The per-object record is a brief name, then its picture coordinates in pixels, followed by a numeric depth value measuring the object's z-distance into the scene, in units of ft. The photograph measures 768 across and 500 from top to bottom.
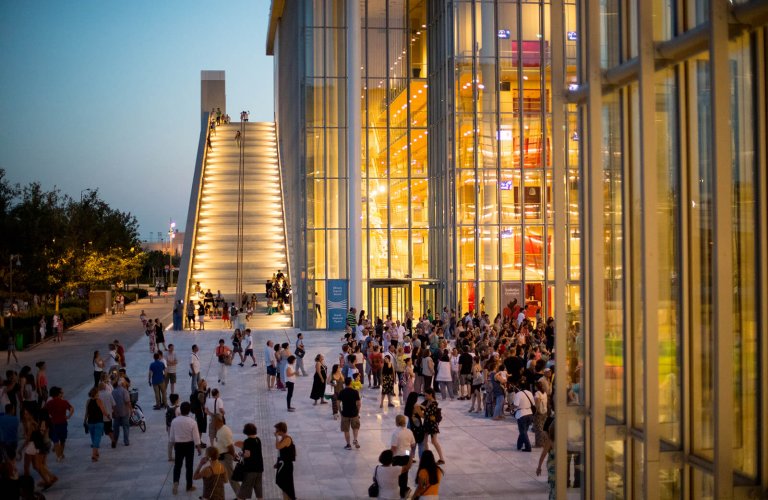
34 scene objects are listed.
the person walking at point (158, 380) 65.36
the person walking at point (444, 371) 69.26
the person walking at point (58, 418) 49.85
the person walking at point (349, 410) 52.03
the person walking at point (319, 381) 66.49
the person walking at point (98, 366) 69.51
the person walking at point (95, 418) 50.49
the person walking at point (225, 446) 40.83
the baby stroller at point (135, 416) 58.90
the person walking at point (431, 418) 46.88
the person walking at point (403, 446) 39.65
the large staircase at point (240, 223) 148.25
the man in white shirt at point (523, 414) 50.88
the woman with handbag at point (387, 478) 36.58
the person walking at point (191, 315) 126.21
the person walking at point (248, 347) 92.68
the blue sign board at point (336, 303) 127.24
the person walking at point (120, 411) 53.31
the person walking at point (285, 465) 39.37
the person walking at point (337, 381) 60.90
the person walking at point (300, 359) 82.38
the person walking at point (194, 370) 64.68
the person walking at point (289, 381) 66.03
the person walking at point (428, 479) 34.55
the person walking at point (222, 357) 80.34
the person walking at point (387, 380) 67.46
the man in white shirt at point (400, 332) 88.38
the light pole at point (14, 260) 124.77
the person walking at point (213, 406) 48.44
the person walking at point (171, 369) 69.15
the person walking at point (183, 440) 43.29
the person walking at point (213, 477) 36.52
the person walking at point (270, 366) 76.54
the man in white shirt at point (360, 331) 95.55
